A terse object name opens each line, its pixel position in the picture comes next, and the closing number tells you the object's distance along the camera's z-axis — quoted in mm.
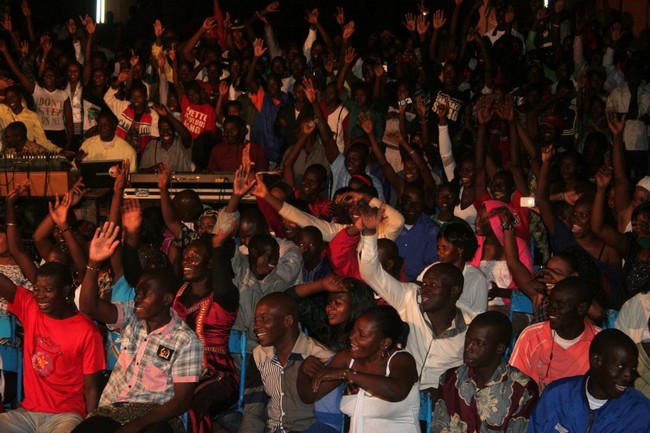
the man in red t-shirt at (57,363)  6109
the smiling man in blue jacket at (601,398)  5074
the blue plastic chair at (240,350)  6691
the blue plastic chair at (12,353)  6762
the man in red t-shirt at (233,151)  10562
